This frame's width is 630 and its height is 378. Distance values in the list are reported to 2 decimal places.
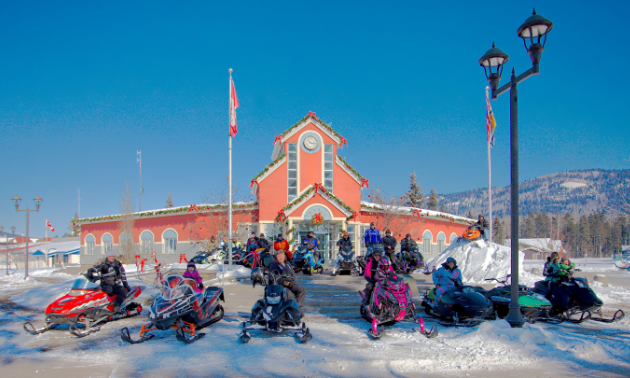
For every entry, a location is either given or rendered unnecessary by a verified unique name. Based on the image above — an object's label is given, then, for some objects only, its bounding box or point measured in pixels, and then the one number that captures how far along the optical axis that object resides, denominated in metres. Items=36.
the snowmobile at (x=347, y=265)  17.02
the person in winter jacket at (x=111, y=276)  9.86
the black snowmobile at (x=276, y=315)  8.00
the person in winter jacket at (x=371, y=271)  9.23
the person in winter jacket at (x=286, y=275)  8.98
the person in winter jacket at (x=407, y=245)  18.30
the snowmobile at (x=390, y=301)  8.77
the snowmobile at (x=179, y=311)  7.80
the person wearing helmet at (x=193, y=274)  9.48
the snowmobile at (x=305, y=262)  17.59
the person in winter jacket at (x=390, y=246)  15.95
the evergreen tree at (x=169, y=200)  72.51
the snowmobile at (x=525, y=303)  9.45
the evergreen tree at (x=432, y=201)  60.91
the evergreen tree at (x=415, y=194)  52.12
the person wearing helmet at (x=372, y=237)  16.83
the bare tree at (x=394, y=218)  27.41
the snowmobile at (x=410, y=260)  17.91
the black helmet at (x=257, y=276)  11.65
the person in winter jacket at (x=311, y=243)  17.97
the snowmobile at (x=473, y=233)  17.58
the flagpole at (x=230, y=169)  16.56
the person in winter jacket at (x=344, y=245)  17.14
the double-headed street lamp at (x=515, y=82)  7.82
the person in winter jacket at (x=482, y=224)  17.38
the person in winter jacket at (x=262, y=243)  18.49
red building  24.39
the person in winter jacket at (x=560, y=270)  10.30
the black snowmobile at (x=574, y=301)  9.77
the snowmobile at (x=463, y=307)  8.99
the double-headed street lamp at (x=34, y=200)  21.65
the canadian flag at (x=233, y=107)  17.84
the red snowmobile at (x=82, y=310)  8.91
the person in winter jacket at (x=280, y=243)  15.17
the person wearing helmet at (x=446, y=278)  9.86
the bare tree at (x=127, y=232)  27.35
